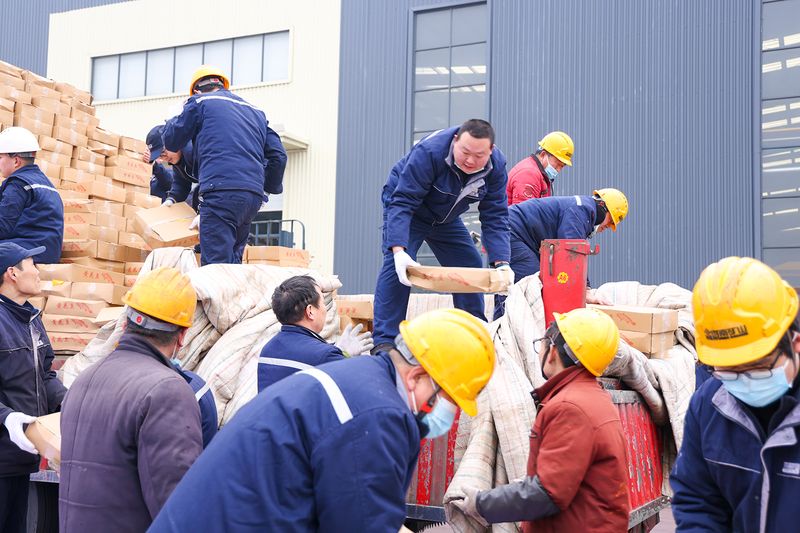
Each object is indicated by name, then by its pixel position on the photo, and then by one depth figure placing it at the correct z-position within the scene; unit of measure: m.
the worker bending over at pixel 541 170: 7.86
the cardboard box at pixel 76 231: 7.23
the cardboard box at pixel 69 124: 9.14
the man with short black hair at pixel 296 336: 4.23
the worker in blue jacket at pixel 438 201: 5.09
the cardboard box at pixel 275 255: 7.23
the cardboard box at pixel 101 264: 7.01
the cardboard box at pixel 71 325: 6.21
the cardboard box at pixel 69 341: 6.12
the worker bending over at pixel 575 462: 3.34
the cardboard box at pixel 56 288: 6.38
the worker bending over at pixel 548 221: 6.77
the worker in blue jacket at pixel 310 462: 2.12
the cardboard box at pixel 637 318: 5.67
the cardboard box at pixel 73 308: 6.28
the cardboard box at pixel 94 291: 6.44
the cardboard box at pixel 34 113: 8.77
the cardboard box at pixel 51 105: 9.20
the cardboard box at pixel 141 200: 8.76
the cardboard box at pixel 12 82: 8.96
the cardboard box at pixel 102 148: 9.36
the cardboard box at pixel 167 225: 6.46
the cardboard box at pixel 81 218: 7.32
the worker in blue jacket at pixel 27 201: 6.44
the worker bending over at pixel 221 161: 6.13
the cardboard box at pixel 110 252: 7.05
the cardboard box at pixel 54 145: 8.76
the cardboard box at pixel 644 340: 5.66
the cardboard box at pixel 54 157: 8.73
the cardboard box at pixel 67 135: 9.06
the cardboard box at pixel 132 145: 9.80
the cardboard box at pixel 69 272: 6.52
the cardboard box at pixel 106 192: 8.57
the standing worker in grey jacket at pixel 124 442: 2.86
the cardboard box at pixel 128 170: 9.16
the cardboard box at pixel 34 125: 8.71
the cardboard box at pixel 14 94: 8.77
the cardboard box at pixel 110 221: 7.35
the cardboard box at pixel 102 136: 9.46
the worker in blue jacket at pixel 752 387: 2.35
